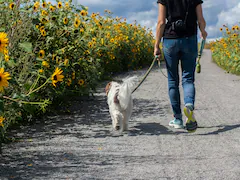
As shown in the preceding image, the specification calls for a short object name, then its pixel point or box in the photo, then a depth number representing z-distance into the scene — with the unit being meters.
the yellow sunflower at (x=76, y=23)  5.46
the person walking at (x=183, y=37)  4.71
